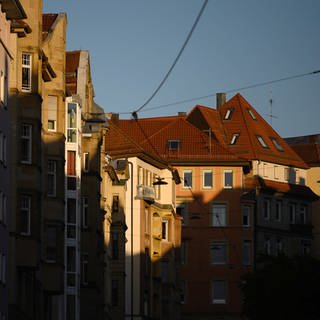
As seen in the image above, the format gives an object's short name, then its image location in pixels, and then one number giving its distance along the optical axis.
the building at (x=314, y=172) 155.94
